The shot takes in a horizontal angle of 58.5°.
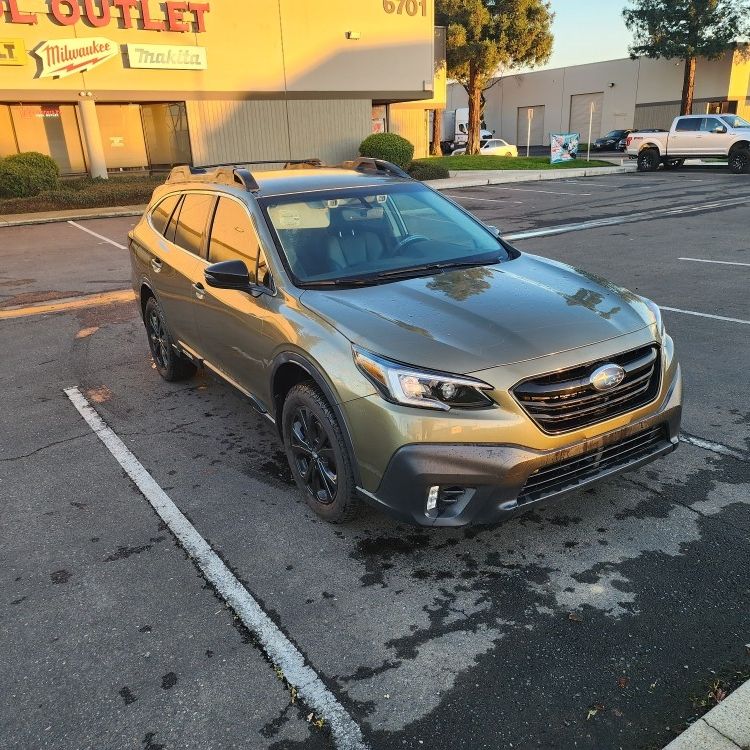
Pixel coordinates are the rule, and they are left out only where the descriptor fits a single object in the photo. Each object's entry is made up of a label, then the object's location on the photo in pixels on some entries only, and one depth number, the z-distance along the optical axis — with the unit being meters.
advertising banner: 29.92
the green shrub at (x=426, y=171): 25.19
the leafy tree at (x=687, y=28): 40.56
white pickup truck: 25.02
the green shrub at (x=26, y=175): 19.27
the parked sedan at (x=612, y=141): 46.69
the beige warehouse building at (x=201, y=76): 20.00
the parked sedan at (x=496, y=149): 38.44
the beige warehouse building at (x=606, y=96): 46.28
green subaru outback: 2.94
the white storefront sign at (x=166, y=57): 21.00
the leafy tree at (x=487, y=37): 35.53
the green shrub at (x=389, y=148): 24.14
